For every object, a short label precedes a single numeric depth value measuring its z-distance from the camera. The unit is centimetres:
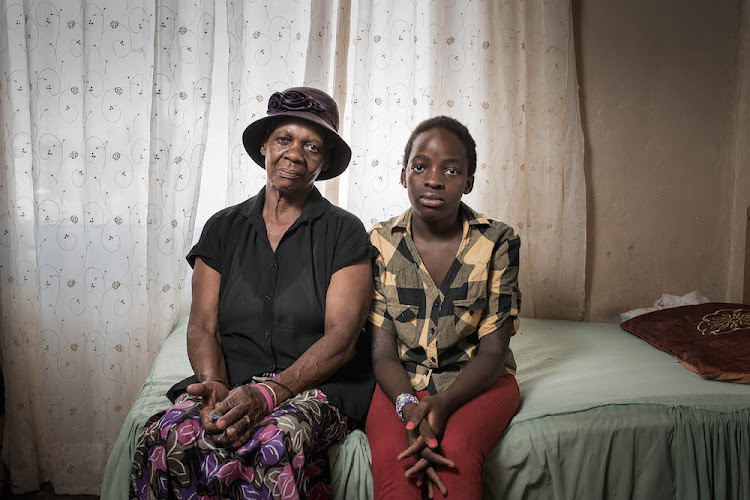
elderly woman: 139
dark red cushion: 202
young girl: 155
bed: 155
